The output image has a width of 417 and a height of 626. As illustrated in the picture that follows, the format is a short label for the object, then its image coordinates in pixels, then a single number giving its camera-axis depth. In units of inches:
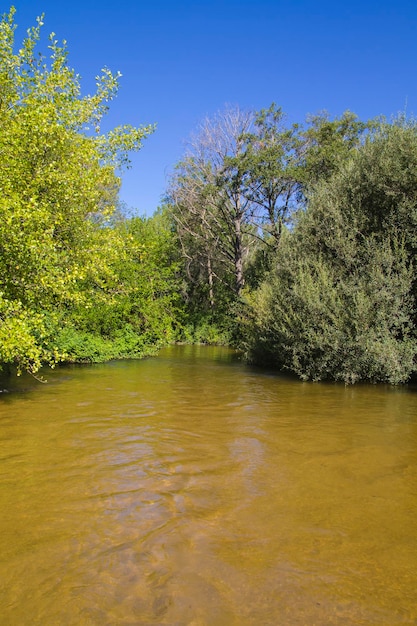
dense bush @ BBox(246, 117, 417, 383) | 503.2
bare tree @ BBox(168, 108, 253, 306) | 1114.7
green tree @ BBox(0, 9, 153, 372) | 343.0
